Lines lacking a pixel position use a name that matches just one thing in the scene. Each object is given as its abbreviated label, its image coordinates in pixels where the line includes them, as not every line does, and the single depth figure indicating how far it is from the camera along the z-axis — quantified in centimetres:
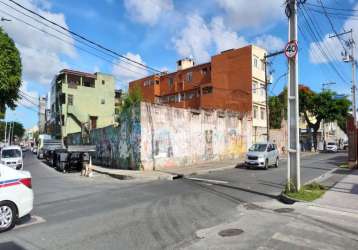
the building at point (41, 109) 10404
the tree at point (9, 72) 2589
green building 6182
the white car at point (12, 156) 2534
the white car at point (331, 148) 5924
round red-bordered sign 1245
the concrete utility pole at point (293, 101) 1234
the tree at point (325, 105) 5888
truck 2468
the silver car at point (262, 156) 2518
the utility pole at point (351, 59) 3538
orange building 4888
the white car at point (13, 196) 812
